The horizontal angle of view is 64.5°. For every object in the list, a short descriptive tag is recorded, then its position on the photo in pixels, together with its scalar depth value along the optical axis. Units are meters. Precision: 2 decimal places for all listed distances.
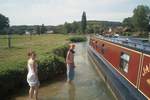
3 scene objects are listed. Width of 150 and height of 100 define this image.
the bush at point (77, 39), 19.87
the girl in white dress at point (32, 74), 3.00
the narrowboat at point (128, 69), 2.27
